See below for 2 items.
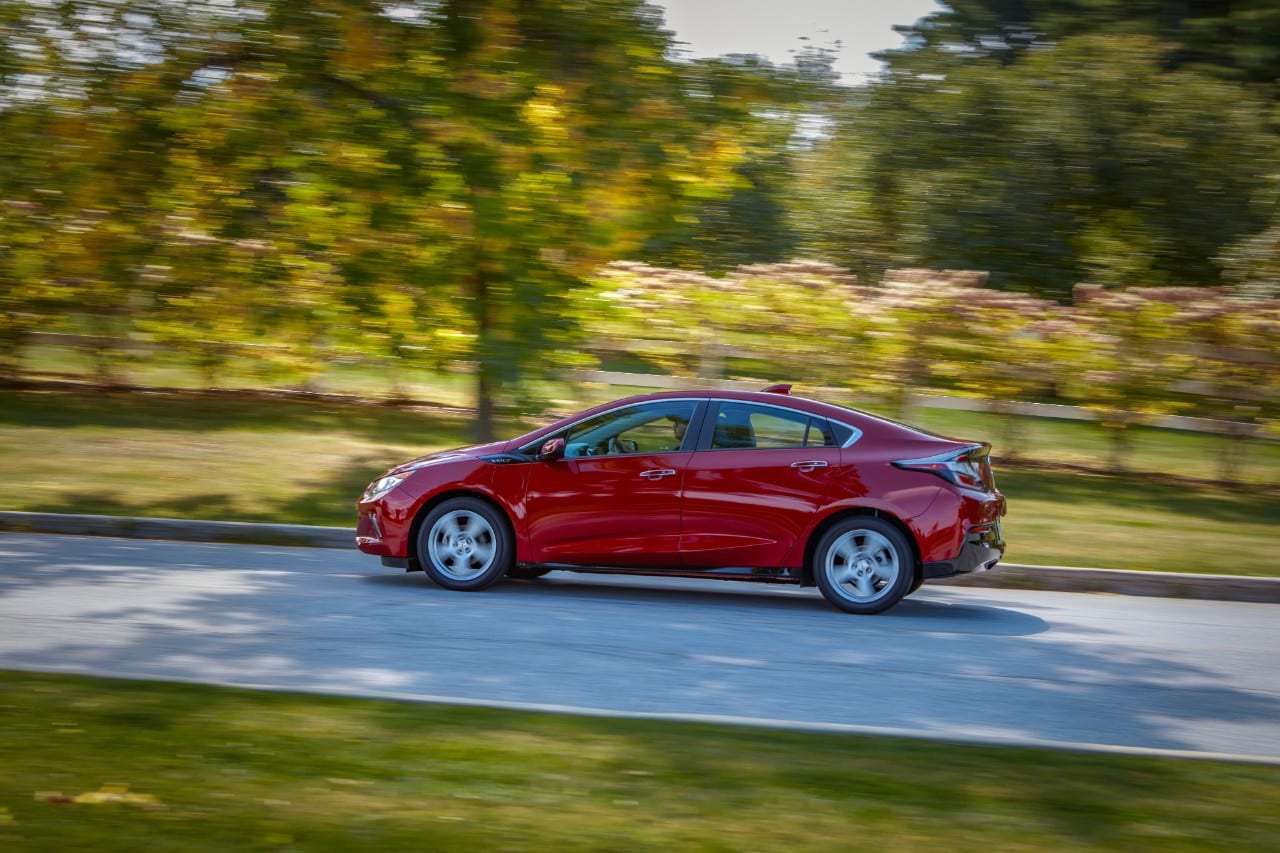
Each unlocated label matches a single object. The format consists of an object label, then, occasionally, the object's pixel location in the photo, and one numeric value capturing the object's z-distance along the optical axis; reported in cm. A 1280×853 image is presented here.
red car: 950
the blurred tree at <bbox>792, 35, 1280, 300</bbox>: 2727
